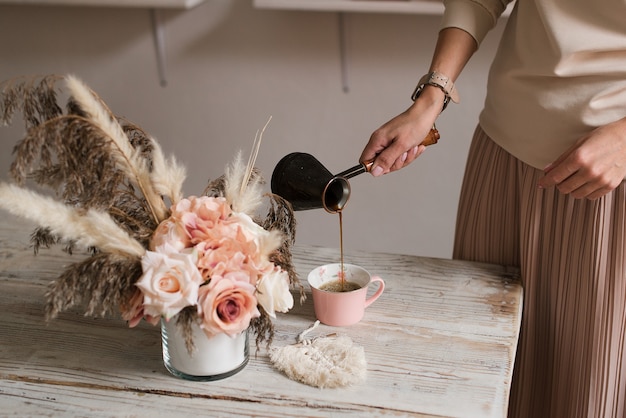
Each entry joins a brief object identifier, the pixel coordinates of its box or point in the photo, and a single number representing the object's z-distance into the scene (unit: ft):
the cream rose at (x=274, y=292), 3.38
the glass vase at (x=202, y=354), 3.41
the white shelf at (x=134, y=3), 7.62
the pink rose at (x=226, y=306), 3.18
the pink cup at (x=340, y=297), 3.95
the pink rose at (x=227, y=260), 3.25
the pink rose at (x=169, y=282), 3.14
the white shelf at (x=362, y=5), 7.22
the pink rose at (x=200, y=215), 3.34
